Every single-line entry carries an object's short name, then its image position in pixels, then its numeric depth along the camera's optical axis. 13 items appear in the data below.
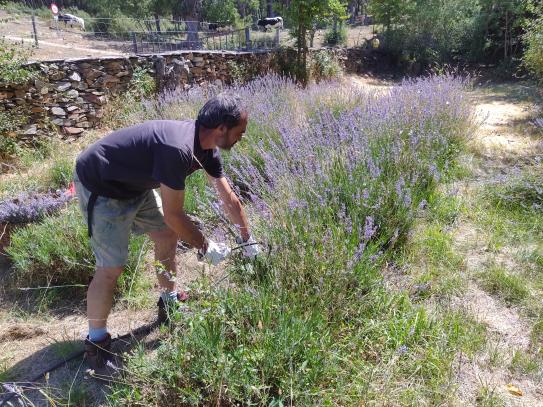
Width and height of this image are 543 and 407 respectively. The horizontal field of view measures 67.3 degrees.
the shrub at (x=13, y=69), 5.52
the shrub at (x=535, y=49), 6.66
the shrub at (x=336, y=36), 15.86
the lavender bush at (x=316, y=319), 1.67
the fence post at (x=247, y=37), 10.97
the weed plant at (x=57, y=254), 2.84
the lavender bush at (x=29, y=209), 3.26
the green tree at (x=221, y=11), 21.20
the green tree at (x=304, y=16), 10.38
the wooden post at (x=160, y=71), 7.70
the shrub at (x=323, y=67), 11.55
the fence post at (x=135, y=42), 9.34
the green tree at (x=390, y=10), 14.26
